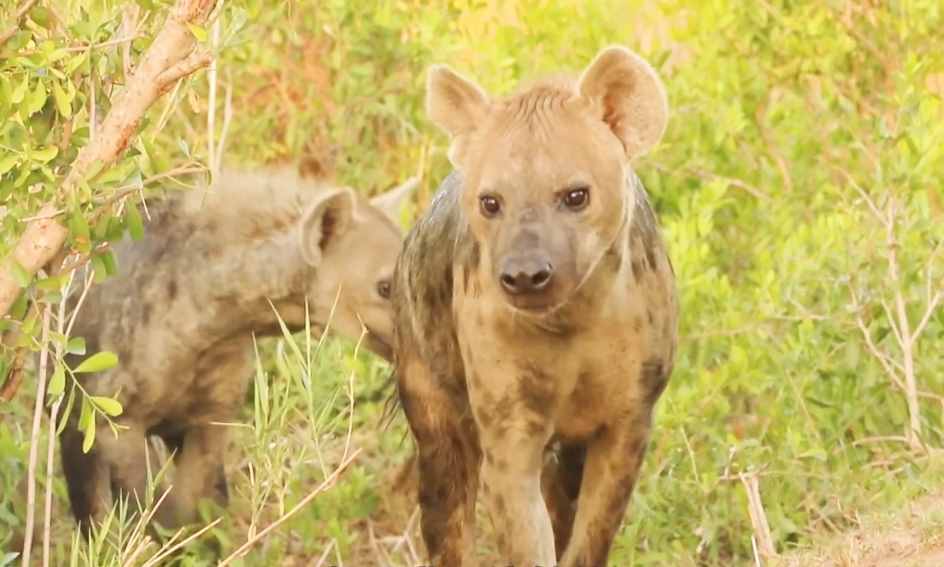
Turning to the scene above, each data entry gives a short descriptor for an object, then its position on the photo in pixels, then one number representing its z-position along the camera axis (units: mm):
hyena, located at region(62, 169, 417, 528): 10875
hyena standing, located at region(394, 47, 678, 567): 7844
